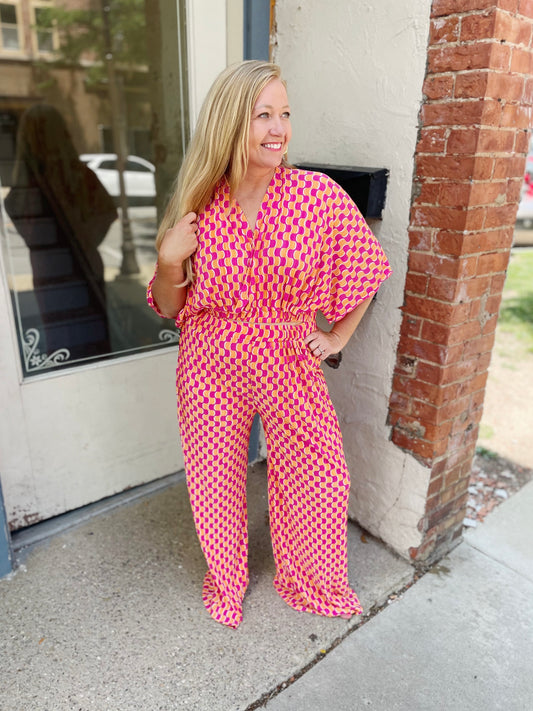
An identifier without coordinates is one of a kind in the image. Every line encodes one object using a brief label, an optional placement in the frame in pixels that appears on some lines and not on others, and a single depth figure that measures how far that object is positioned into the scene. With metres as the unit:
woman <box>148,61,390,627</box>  1.54
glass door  2.31
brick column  1.69
